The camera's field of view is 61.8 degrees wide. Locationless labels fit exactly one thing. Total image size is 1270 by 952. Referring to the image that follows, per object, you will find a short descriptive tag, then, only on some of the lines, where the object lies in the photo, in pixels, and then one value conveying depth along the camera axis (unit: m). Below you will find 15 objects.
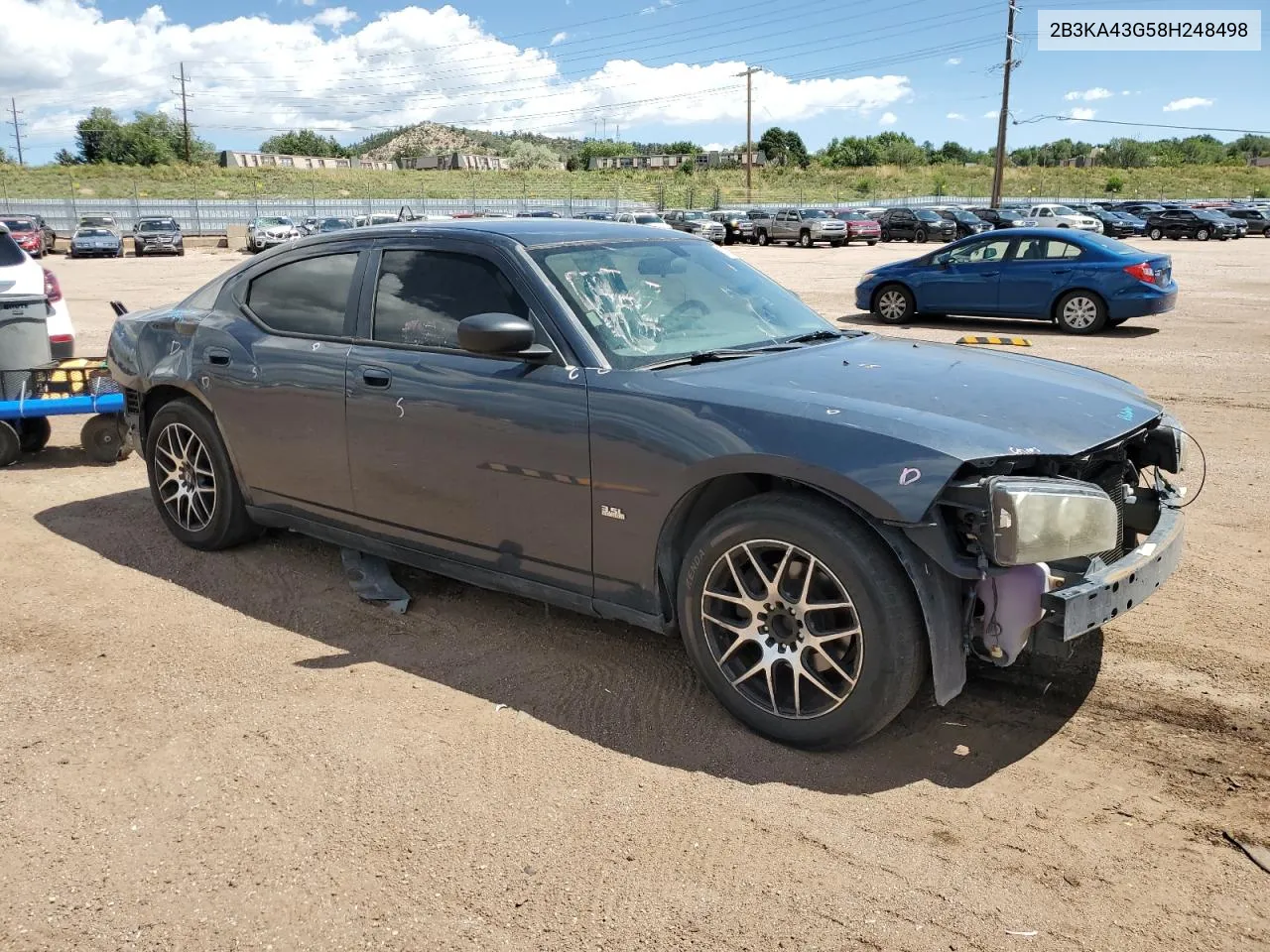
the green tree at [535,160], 145.88
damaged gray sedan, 3.24
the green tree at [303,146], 155.25
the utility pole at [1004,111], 53.69
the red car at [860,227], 44.12
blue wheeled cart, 7.55
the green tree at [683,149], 155.50
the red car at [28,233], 37.69
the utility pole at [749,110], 76.38
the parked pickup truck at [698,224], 43.94
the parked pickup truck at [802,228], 43.38
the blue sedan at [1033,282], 14.91
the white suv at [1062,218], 41.72
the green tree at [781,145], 131.88
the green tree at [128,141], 113.75
